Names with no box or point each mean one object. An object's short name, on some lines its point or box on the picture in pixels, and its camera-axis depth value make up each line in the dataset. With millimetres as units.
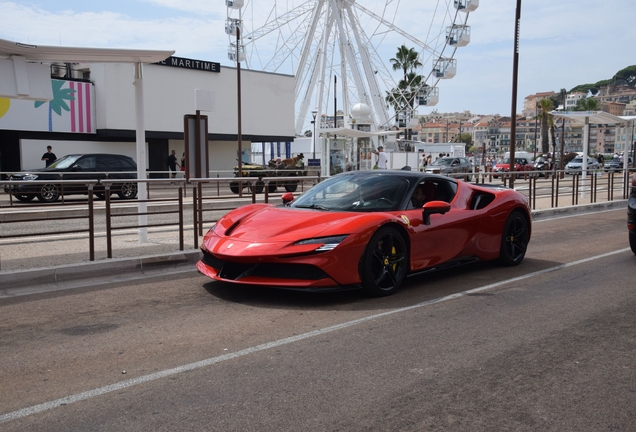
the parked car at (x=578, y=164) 53406
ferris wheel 39344
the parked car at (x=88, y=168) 18828
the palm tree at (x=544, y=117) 82738
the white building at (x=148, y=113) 30594
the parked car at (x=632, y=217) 8984
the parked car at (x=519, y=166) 44562
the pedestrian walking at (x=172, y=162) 29061
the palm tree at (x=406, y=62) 64031
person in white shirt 29234
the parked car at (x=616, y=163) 56619
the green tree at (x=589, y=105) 116938
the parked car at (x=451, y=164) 35034
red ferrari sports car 5898
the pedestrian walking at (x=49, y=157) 24875
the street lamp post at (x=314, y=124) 45194
